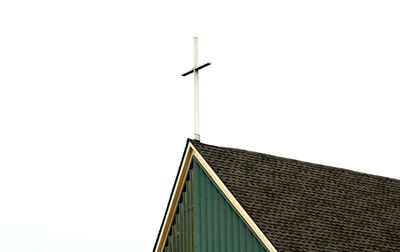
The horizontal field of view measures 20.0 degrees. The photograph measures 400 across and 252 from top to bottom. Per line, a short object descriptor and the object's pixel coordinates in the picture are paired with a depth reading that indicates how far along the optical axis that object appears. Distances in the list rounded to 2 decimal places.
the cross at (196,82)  32.50
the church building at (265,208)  29.45
